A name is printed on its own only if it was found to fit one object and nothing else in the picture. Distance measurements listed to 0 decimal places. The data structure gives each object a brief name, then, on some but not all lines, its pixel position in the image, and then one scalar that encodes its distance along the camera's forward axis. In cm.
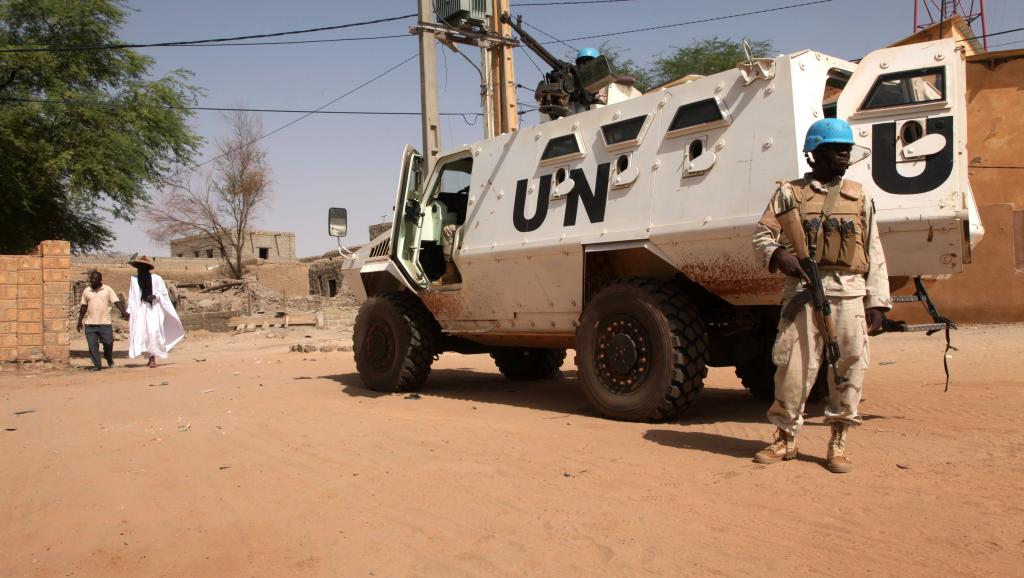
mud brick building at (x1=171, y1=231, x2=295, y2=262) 4730
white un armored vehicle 491
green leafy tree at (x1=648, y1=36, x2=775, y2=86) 2611
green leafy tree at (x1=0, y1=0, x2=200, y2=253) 1812
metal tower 1860
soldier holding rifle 413
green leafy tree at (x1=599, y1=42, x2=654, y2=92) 2743
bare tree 4075
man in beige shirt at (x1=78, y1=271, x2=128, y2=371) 1234
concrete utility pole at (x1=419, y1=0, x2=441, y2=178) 1262
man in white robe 1266
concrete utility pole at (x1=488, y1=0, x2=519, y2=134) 1502
